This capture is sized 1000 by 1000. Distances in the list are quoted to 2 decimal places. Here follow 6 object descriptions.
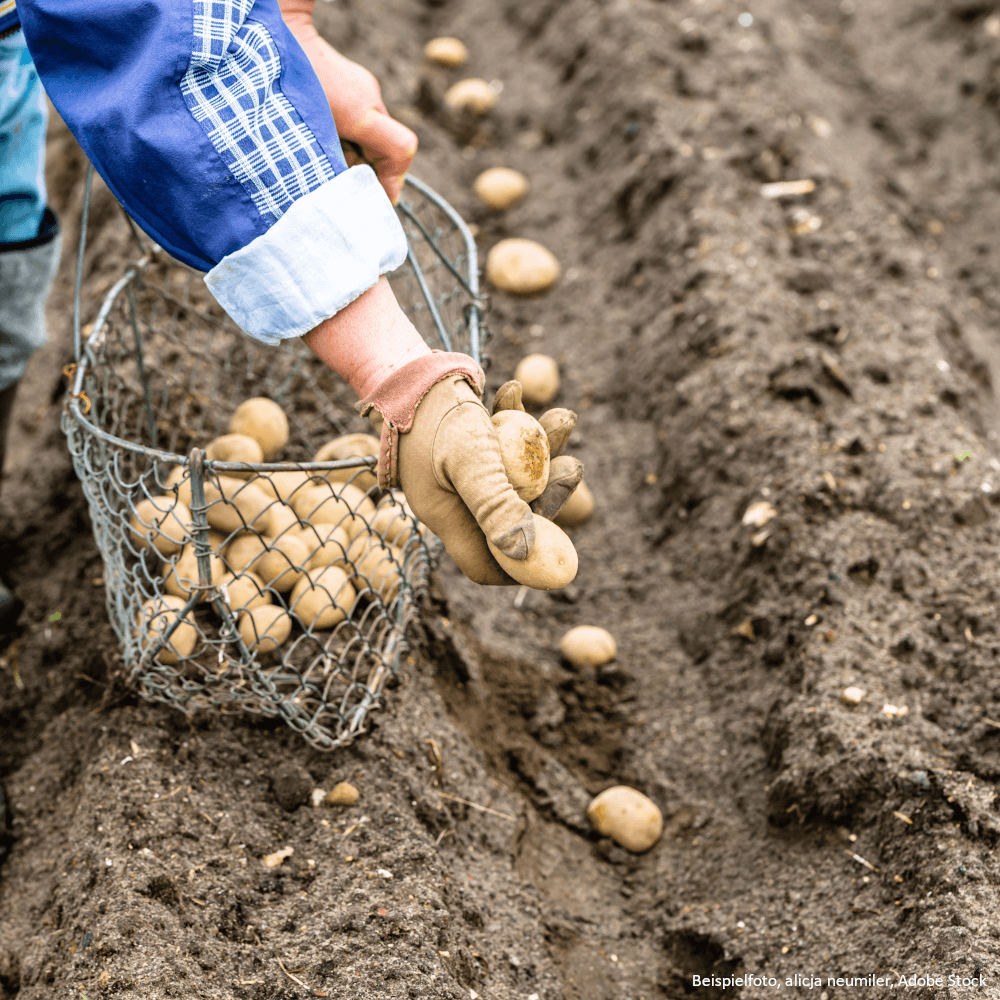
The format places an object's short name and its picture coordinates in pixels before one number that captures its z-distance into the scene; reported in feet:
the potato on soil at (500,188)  10.05
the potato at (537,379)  7.96
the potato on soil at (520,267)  9.06
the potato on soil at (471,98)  11.19
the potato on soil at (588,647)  6.31
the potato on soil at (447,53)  12.09
